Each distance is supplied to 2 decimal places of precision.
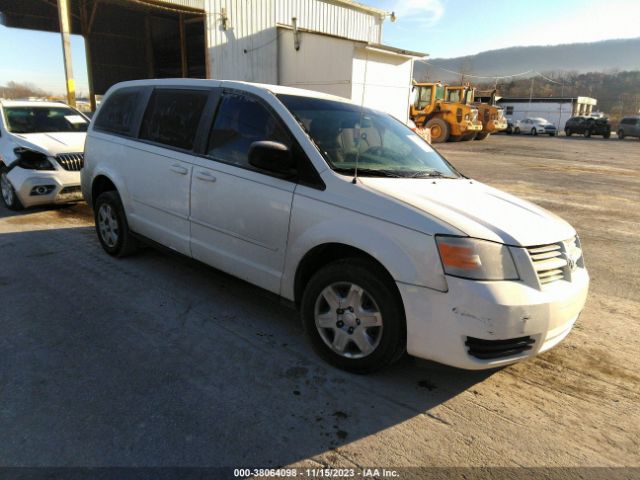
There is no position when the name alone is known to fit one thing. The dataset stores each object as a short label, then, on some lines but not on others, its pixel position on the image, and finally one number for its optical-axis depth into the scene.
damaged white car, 6.75
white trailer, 49.38
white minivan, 2.54
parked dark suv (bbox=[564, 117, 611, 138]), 36.44
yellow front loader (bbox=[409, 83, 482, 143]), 25.14
